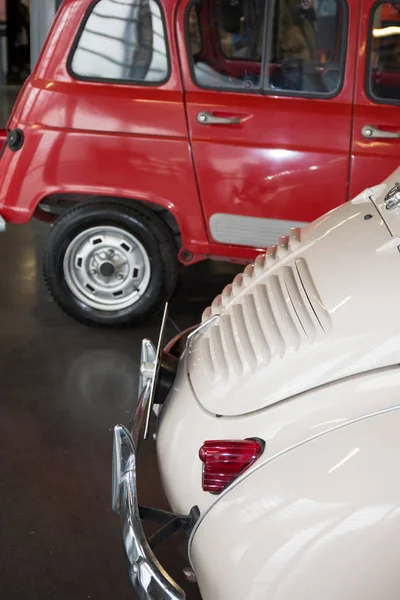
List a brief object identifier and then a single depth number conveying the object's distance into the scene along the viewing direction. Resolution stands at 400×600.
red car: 4.27
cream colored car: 1.86
